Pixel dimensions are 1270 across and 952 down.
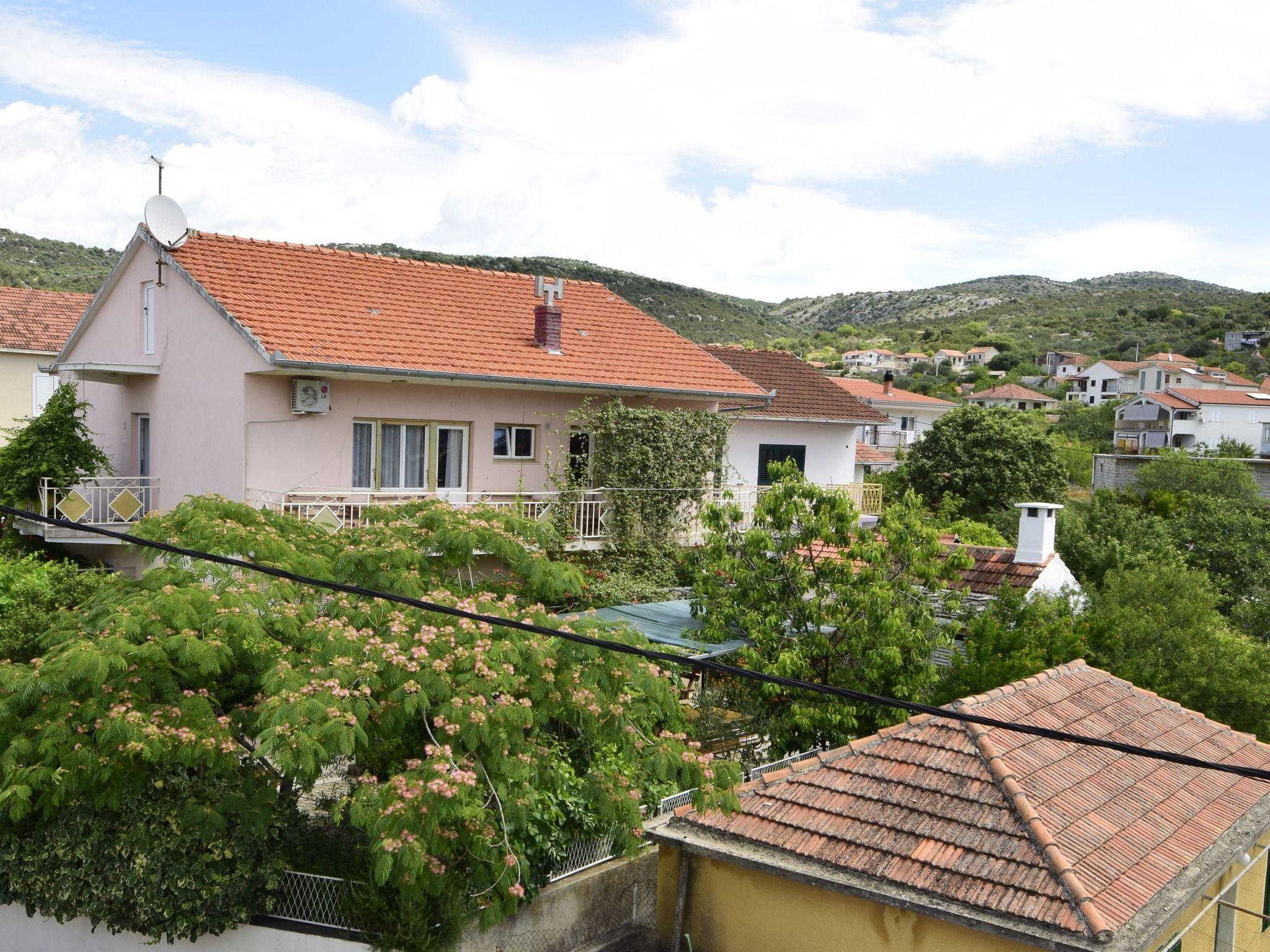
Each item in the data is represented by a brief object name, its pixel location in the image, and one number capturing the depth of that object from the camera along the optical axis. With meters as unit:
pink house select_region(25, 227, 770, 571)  17.47
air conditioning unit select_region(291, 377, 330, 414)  17.27
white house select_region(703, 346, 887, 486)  25.41
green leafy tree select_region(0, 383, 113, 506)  18.14
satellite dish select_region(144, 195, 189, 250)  18.12
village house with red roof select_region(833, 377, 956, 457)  57.94
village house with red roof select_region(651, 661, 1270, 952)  7.92
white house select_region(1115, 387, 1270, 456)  67.50
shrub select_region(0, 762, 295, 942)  8.77
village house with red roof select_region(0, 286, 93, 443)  31.81
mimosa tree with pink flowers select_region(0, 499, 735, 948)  8.03
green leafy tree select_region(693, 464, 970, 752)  12.88
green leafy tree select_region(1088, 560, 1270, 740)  14.33
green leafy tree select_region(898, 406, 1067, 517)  36.50
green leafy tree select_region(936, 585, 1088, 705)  12.91
